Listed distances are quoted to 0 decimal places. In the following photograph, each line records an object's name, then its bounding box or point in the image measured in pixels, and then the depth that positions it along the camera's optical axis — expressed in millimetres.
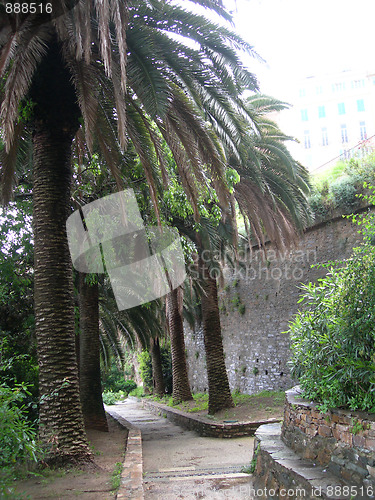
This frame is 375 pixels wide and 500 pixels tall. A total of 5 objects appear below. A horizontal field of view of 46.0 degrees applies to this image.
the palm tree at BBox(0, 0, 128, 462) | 5320
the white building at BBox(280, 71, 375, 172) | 38688
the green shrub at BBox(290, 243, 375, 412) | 4352
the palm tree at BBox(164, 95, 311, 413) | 10609
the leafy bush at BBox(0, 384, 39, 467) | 3461
